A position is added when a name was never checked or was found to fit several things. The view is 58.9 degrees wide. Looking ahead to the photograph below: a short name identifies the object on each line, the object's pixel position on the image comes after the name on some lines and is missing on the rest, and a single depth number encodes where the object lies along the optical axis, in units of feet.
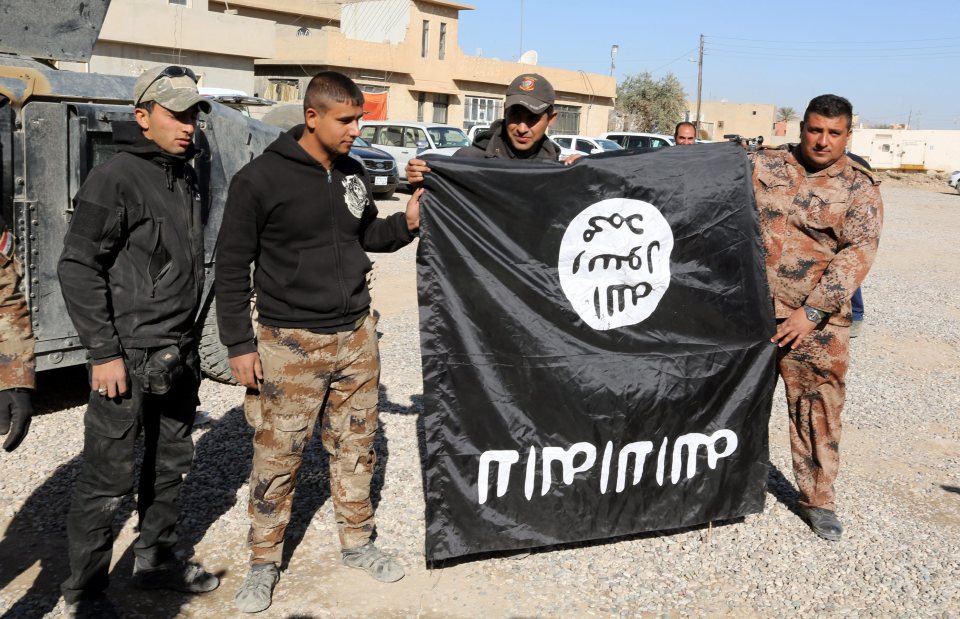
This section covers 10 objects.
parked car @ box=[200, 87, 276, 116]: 36.25
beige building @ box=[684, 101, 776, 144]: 203.10
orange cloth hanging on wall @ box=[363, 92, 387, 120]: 101.65
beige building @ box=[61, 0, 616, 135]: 76.54
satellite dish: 129.90
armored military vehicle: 16.34
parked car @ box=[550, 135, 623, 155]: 76.95
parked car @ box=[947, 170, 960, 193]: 120.89
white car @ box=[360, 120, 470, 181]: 69.92
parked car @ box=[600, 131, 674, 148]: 75.46
